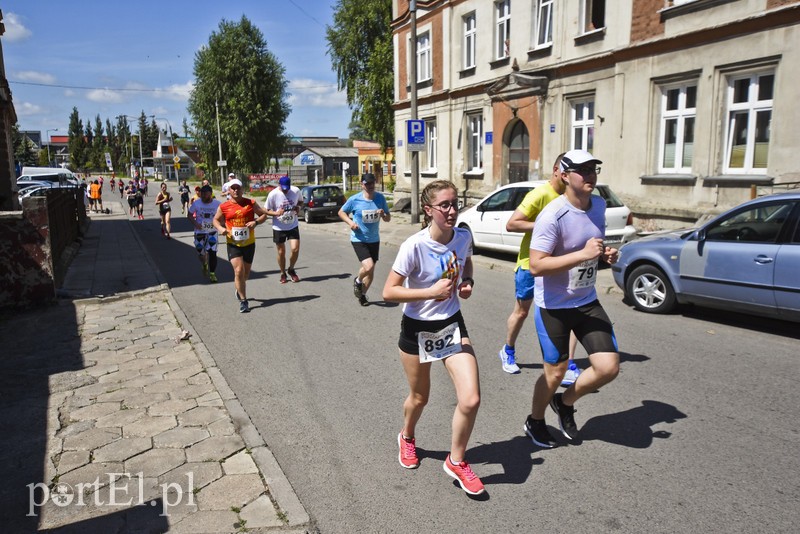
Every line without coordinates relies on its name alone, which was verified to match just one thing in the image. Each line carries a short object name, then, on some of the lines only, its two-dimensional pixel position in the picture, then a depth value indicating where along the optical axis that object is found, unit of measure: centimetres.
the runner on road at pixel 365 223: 884
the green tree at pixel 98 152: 12875
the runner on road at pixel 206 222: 1133
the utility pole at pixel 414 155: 2005
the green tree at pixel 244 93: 5166
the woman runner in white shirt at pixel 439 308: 363
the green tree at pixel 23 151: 6812
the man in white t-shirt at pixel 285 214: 1042
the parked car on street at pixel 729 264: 679
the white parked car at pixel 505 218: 1138
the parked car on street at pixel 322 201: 2573
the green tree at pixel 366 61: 4078
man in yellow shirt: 523
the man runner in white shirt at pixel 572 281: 396
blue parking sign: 1958
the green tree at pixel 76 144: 12781
